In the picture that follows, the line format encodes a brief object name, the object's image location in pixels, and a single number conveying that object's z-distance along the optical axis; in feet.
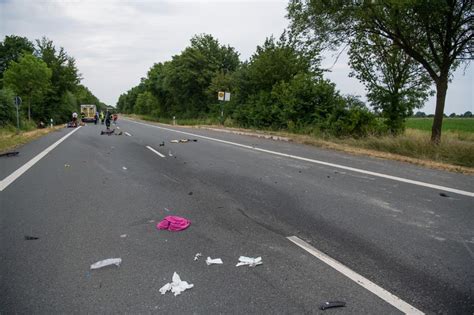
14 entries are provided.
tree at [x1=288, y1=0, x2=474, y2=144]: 40.06
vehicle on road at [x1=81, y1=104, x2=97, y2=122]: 170.81
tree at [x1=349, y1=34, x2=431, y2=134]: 60.80
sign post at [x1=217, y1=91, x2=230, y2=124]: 98.58
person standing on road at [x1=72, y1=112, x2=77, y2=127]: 118.93
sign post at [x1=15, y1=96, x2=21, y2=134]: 70.79
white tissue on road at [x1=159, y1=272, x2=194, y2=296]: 10.03
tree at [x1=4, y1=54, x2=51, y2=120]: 123.03
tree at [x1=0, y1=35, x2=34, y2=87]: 223.10
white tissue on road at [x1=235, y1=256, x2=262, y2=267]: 11.69
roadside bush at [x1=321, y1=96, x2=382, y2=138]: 55.42
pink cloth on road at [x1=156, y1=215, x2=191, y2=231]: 15.12
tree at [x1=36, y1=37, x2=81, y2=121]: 158.91
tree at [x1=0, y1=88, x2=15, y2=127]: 82.74
